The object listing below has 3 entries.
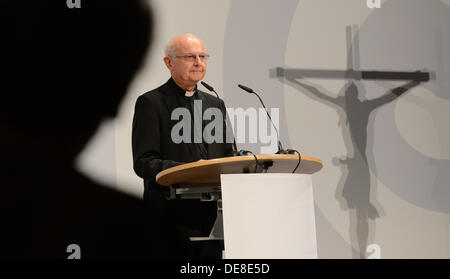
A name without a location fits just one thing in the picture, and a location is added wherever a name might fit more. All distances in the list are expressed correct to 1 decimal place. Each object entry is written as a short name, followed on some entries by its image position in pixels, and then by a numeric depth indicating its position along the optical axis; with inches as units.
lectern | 232.4
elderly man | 315.3
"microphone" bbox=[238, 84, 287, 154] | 253.6
